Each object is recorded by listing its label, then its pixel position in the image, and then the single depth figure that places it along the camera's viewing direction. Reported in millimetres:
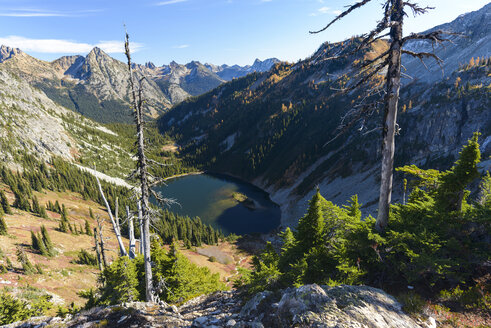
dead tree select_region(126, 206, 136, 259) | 23795
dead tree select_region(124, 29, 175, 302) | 13961
